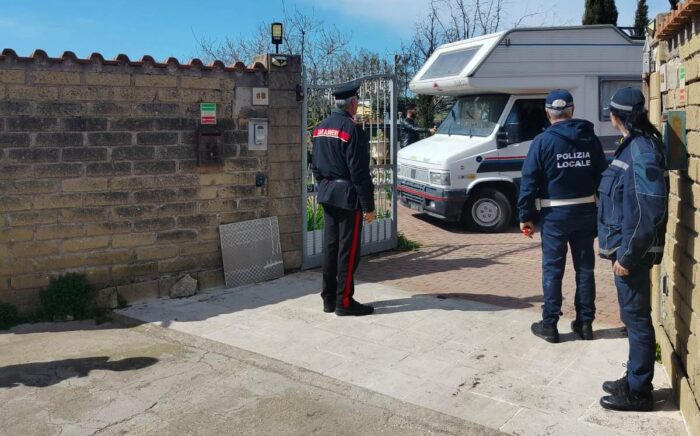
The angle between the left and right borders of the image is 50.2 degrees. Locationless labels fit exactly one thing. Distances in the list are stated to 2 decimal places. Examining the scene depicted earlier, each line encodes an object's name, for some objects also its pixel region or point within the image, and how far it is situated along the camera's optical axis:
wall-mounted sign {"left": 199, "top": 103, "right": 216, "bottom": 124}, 7.48
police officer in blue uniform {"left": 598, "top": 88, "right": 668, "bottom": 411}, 4.18
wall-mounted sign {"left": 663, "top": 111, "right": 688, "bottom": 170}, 4.32
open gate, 8.45
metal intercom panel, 7.86
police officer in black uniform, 6.54
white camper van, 10.88
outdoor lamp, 8.02
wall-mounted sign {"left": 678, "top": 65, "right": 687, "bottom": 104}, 4.32
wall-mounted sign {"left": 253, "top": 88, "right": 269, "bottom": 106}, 7.86
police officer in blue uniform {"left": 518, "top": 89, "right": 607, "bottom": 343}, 5.55
